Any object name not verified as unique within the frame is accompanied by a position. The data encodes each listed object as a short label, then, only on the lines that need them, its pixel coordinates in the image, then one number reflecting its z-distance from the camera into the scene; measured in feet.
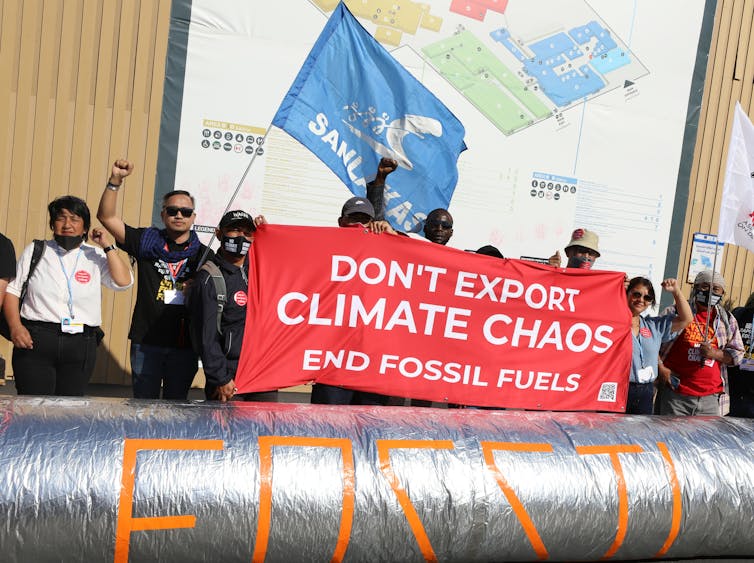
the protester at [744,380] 19.06
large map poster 22.97
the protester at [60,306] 13.96
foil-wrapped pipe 10.26
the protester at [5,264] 13.58
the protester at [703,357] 17.42
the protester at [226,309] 12.93
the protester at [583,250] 17.80
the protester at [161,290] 14.06
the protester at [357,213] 14.61
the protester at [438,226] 15.78
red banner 13.38
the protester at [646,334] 16.34
